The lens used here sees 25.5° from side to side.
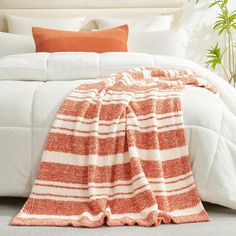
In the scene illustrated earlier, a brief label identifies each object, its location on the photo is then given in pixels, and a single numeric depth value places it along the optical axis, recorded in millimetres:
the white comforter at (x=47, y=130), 2059
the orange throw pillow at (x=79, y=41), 3609
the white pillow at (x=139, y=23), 4293
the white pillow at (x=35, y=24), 4289
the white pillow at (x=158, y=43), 4008
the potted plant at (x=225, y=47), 4586
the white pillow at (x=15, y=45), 3959
